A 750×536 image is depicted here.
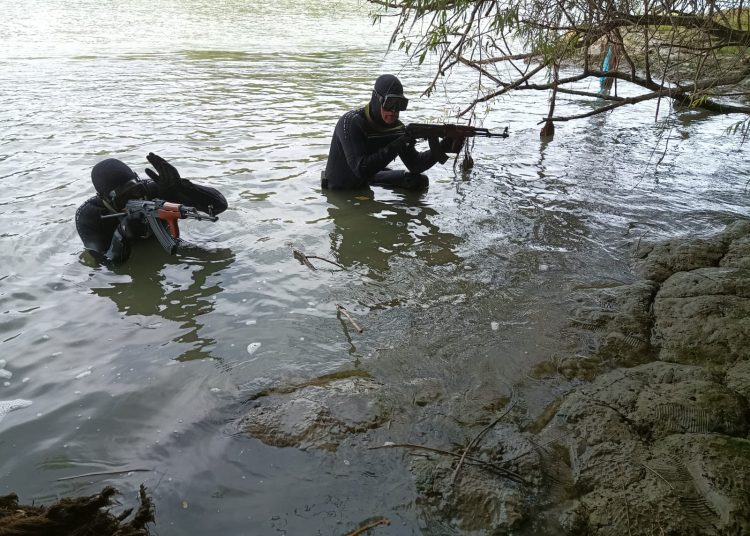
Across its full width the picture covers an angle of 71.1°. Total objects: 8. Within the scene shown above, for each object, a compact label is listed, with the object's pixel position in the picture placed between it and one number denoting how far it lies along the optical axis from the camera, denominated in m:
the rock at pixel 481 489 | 2.53
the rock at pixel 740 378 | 3.08
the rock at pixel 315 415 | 3.12
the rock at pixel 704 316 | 3.57
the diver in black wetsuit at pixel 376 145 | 6.29
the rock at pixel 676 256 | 4.83
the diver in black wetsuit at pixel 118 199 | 4.94
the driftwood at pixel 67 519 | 2.04
